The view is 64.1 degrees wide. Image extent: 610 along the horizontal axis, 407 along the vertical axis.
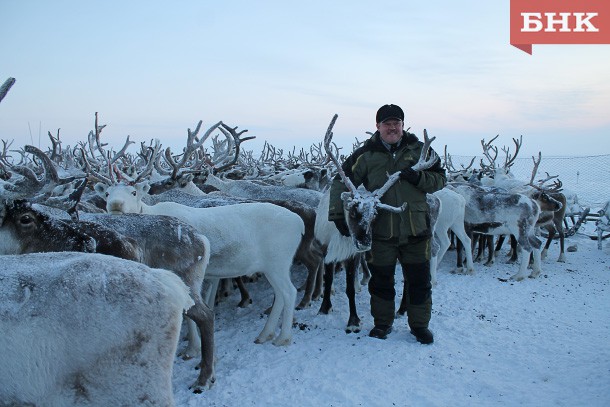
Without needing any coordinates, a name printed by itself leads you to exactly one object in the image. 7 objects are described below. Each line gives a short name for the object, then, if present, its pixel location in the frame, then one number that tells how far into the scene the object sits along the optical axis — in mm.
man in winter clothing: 4844
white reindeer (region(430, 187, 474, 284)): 8266
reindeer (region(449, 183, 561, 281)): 8500
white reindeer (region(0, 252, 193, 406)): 2240
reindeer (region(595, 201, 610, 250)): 10739
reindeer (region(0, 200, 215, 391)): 3561
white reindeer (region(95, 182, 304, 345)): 4758
